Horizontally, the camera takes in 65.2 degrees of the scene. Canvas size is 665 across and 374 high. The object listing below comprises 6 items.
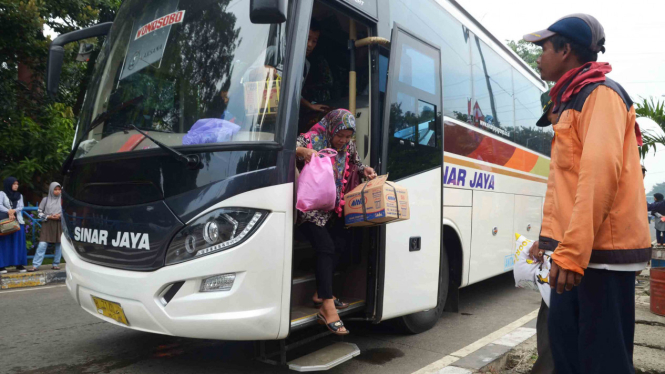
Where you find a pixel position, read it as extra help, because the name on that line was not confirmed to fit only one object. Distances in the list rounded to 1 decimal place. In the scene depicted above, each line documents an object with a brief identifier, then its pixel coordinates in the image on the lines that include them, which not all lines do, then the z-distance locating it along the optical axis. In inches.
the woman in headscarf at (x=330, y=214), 145.8
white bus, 121.9
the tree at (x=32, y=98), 386.6
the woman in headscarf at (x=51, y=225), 367.9
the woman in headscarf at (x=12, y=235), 350.0
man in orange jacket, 84.0
